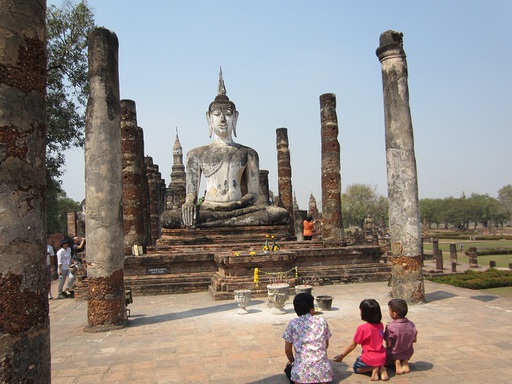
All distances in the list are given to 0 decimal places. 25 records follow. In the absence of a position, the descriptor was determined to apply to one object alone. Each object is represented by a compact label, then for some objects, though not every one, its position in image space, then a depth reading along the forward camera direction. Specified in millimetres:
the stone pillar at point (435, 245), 20483
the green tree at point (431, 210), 81062
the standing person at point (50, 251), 12641
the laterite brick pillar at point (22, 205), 2656
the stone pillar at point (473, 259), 20362
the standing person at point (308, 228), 16625
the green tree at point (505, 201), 79188
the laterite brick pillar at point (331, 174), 13438
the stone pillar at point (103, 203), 7043
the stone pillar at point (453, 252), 21688
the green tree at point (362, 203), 65688
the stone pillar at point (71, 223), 27719
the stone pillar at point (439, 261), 18962
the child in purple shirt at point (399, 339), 4559
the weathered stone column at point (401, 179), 8117
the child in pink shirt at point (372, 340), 4410
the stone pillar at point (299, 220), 25523
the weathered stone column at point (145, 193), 12889
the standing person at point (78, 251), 12203
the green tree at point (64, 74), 17656
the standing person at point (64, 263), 10958
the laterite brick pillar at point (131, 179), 11570
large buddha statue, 13633
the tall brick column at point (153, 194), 19284
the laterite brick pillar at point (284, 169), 19312
